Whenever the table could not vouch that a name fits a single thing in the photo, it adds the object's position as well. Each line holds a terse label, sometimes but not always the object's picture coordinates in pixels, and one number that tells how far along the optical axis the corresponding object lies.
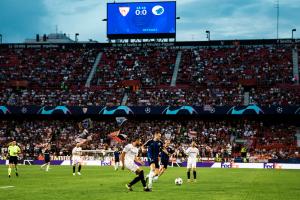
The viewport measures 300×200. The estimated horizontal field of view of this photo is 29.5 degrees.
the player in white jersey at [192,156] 34.66
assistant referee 39.00
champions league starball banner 69.69
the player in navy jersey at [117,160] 51.41
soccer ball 29.70
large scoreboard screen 83.00
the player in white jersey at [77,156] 42.47
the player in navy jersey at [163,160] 34.88
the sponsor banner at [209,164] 58.81
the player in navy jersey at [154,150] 26.41
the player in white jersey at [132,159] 25.08
